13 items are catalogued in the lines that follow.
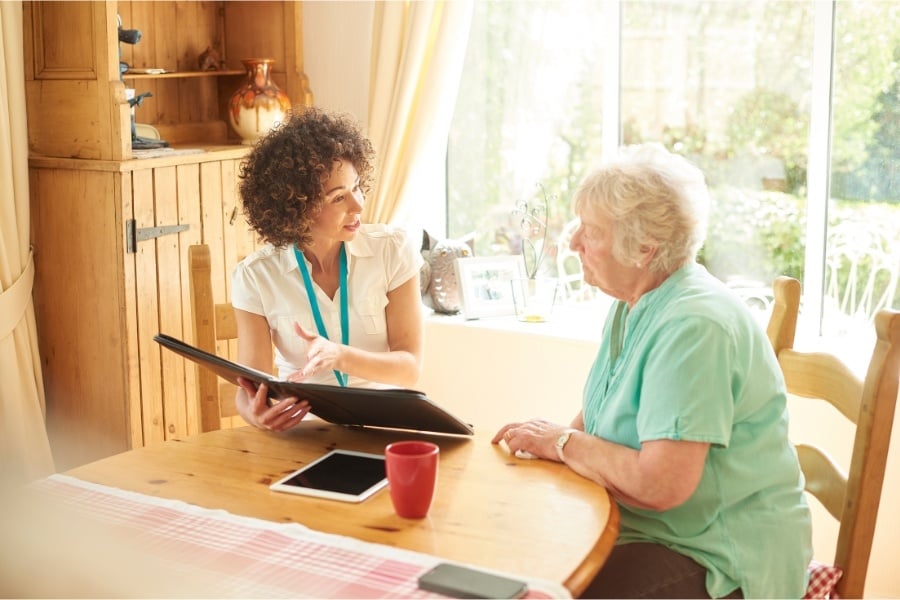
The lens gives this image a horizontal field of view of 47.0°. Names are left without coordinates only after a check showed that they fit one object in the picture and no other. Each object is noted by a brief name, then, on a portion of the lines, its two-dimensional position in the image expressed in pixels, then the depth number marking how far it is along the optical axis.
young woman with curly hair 2.16
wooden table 1.32
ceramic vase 3.34
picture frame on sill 3.31
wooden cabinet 2.83
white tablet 1.53
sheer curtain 3.21
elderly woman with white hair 1.49
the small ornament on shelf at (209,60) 3.41
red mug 1.38
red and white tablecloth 1.21
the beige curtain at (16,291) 2.75
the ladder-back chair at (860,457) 1.60
